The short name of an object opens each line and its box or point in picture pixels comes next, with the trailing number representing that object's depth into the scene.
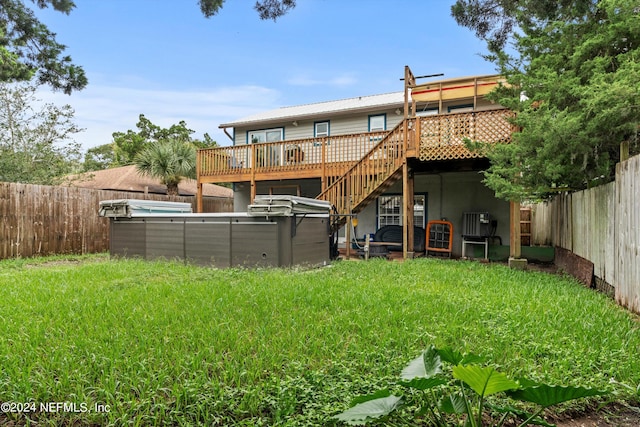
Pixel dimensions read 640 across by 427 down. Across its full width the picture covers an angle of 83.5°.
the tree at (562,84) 4.82
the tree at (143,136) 25.64
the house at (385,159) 8.90
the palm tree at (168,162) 14.73
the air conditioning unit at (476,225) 10.00
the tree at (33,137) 12.50
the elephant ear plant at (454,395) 1.43
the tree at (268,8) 4.69
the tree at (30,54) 5.87
